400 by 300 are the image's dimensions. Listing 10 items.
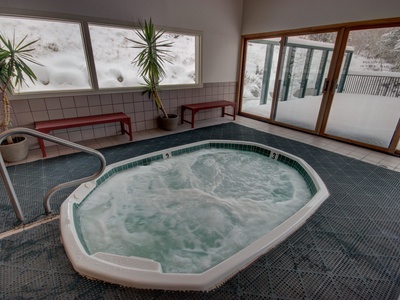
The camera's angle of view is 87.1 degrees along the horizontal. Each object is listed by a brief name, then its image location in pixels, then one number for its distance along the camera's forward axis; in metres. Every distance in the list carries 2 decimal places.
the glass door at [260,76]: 4.89
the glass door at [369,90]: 3.12
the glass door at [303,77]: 3.85
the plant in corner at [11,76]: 2.62
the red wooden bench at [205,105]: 4.39
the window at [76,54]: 2.96
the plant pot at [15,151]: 2.74
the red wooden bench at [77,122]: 2.95
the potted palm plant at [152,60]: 3.62
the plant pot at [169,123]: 4.14
